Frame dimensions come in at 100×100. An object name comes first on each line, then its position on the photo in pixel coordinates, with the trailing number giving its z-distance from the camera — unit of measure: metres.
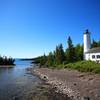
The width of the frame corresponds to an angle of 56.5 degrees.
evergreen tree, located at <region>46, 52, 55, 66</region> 43.35
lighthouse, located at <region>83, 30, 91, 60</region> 31.84
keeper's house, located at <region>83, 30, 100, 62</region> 27.16
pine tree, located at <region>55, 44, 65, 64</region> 37.95
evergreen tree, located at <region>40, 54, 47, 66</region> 51.84
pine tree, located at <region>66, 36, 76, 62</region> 35.18
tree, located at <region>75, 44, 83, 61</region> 36.30
